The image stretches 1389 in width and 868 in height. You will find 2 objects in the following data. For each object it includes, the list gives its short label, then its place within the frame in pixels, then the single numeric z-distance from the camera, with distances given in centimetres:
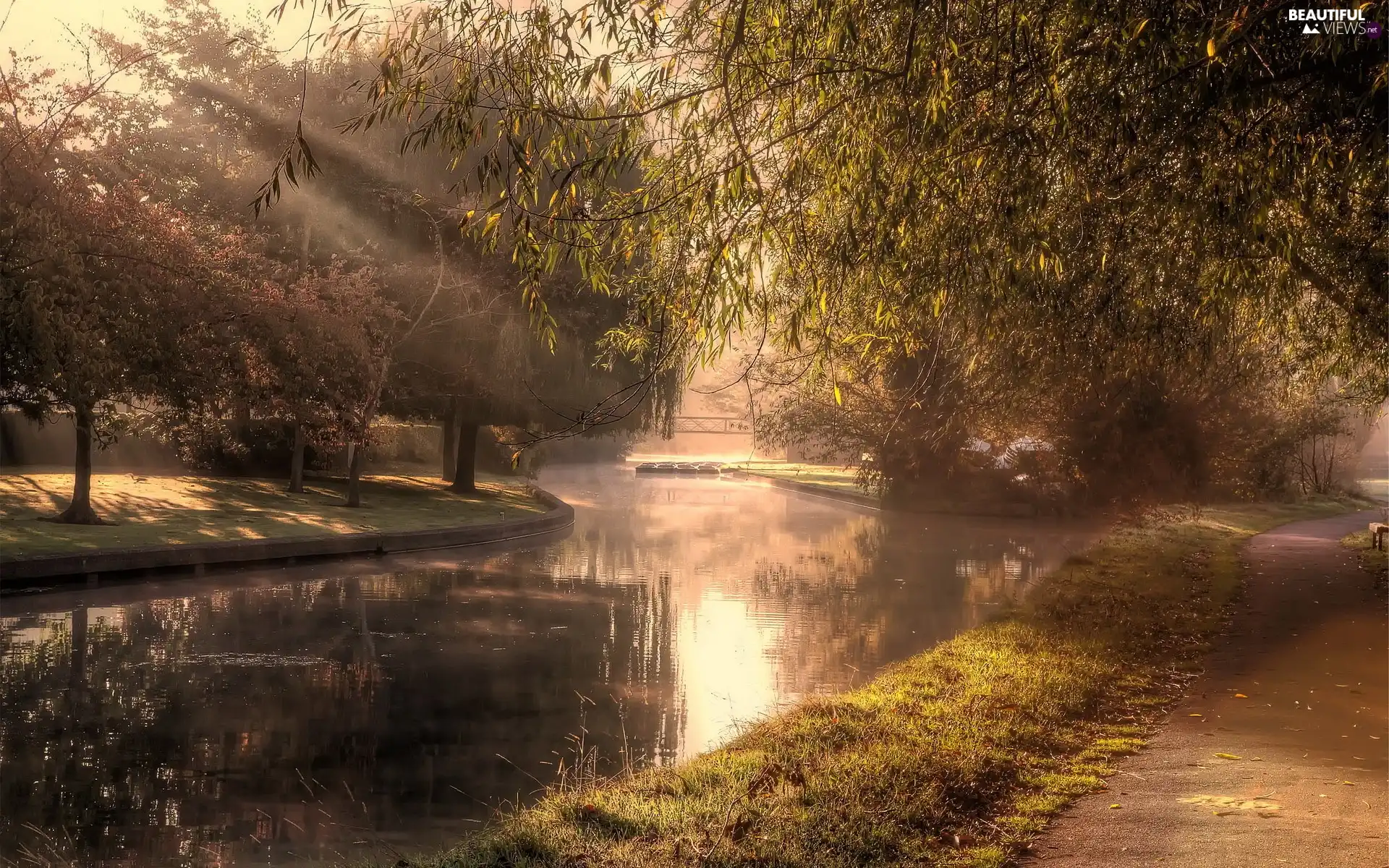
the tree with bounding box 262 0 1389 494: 680
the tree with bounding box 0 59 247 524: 1911
